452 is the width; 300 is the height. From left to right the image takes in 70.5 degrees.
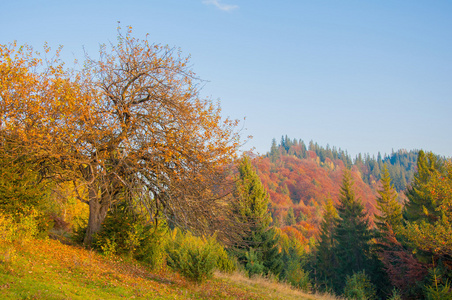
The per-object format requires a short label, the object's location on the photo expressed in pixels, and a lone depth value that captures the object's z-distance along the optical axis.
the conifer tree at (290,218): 93.69
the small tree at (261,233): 26.42
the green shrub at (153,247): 13.23
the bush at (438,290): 18.47
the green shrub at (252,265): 22.67
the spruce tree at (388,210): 36.84
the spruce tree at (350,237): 39.44
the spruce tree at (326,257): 46.19
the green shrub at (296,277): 22.59
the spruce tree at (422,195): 27.37
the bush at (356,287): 19.15
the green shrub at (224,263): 18.22
